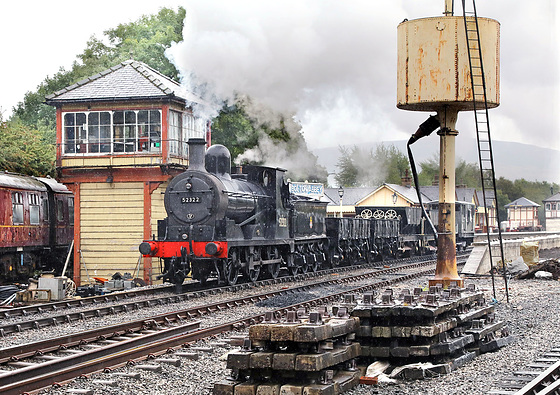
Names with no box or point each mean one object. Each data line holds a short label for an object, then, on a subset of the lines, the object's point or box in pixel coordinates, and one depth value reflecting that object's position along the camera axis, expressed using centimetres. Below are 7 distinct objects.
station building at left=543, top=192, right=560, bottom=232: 8300
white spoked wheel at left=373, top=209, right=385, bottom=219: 3567
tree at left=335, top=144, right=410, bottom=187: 7631
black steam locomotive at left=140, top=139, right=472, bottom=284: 1691
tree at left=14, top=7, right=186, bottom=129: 3778
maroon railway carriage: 2052
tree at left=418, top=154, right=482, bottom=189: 8231
